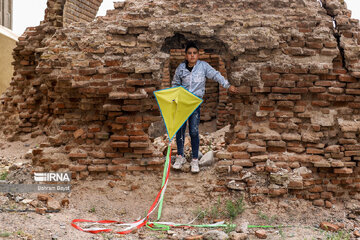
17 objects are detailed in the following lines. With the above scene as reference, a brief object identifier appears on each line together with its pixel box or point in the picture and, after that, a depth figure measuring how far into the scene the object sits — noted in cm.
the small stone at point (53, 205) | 355
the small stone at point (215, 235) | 307
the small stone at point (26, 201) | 360
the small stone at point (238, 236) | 311
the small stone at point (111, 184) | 397
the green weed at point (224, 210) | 369
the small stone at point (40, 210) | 341
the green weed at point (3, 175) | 409
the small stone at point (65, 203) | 375
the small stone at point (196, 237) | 309
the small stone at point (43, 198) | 372
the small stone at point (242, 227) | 334
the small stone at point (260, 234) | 323
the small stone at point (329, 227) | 347
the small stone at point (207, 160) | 411
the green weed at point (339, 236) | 324
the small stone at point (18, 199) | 365
